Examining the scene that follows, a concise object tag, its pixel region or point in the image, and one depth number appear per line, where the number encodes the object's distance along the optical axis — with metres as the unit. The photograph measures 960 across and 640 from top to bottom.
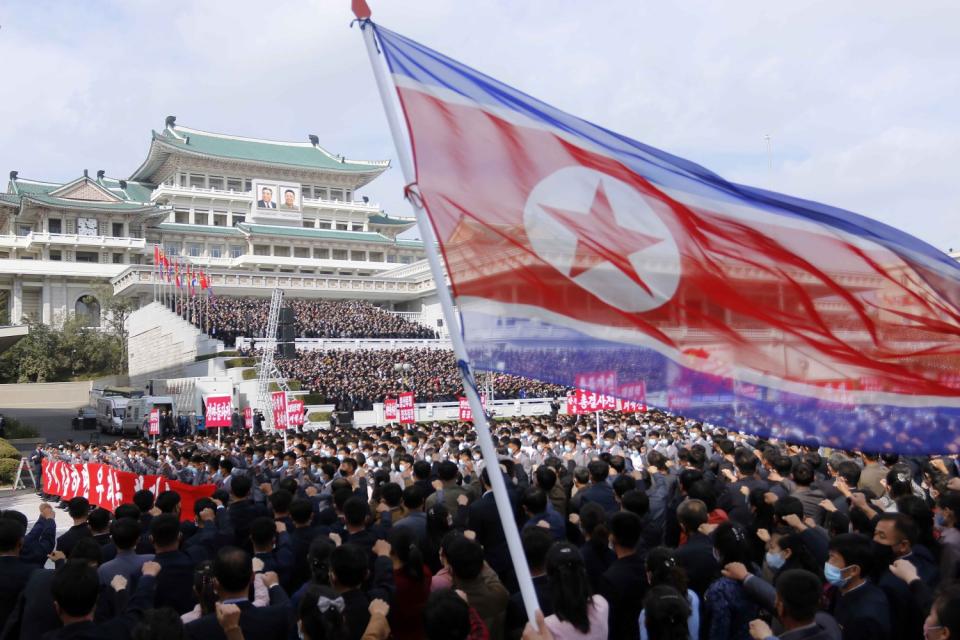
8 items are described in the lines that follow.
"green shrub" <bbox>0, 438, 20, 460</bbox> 21.11
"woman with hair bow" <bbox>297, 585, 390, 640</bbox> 3.22
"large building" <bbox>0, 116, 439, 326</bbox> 52.00
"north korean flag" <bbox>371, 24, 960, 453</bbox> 3.53
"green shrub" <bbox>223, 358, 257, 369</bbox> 33.66
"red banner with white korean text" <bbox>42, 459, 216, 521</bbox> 10.09
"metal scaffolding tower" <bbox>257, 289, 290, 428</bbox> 29.06
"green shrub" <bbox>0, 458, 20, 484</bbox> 20.11
